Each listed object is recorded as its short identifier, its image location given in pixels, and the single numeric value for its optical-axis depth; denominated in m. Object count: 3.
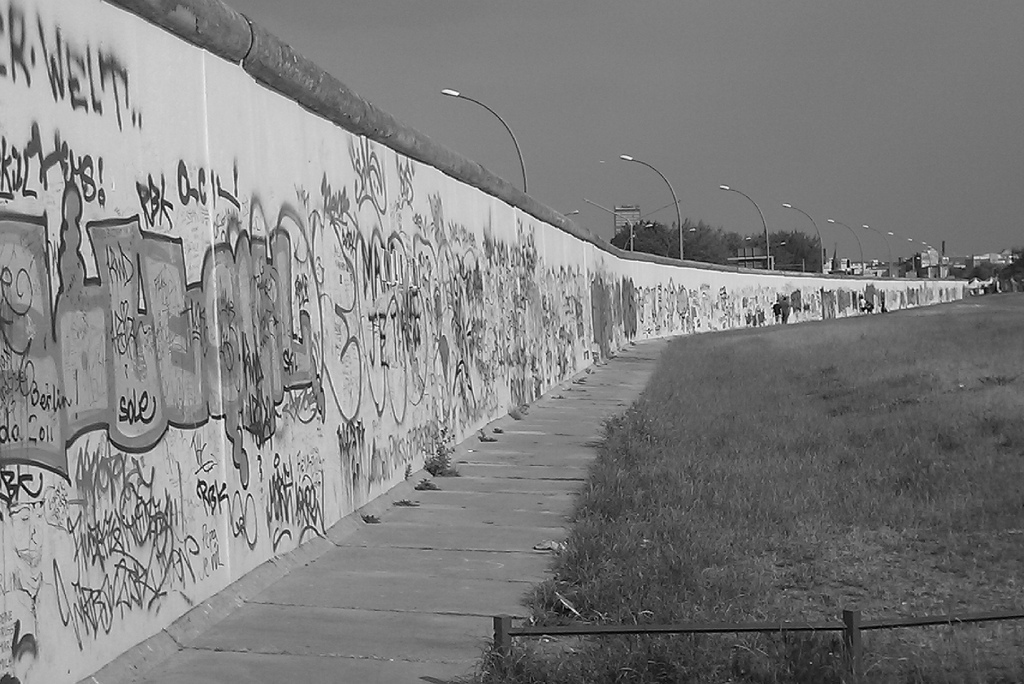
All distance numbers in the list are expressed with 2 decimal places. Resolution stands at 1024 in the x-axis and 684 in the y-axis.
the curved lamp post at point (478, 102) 28.01
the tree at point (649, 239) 127.44
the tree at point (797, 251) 157.50
